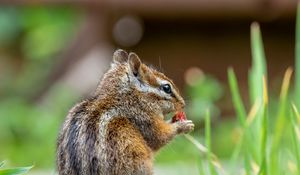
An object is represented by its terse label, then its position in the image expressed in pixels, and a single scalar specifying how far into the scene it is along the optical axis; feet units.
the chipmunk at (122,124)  16.93
